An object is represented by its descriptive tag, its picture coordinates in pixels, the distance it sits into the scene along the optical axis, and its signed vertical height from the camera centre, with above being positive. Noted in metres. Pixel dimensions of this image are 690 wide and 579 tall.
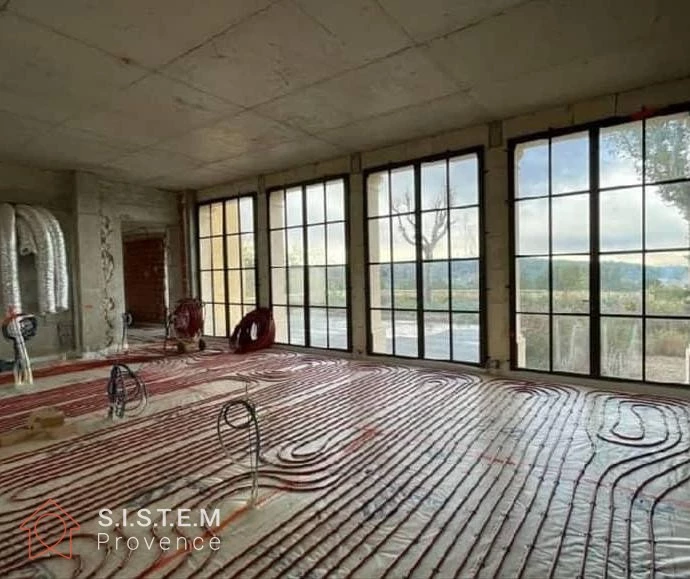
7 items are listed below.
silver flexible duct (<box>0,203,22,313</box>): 5.68 +0.40
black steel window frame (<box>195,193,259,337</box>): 7.54 +0.36
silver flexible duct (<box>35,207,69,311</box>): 6.16 +0.42
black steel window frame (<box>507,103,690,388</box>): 4.18 +0.29
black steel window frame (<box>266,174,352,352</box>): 6.29 +0.48
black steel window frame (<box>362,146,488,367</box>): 5.14 +0.27
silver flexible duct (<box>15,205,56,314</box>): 5.98 +0.51
